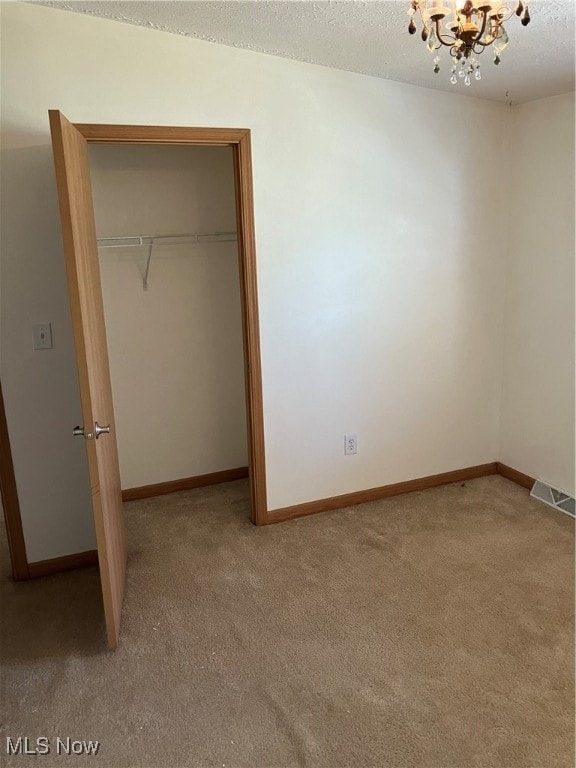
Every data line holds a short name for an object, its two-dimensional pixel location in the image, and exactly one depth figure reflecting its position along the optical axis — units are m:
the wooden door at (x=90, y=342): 2.03
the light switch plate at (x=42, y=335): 2.67
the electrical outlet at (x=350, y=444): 3.49
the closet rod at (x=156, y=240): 3.40
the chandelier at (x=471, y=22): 1.56
